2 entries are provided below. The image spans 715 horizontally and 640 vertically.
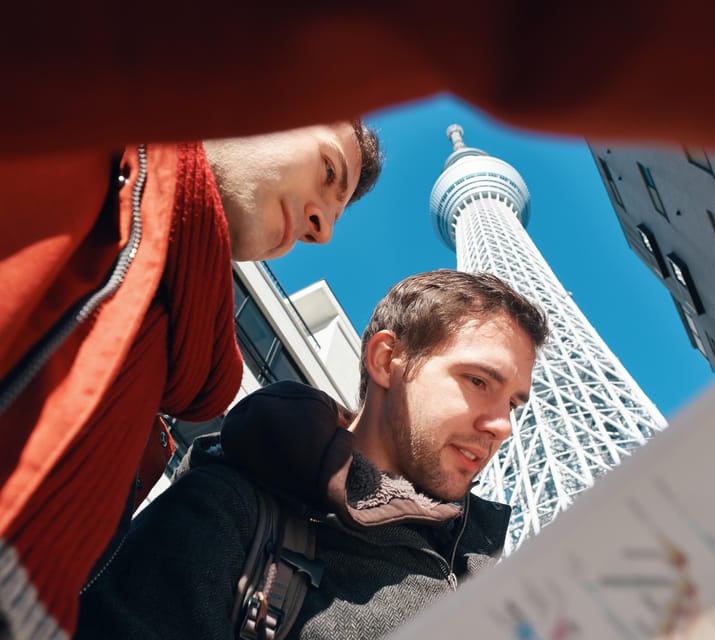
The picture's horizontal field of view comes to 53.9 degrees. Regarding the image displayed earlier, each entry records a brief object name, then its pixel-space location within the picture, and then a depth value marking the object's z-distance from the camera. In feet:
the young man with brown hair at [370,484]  1.50
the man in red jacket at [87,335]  0.92
